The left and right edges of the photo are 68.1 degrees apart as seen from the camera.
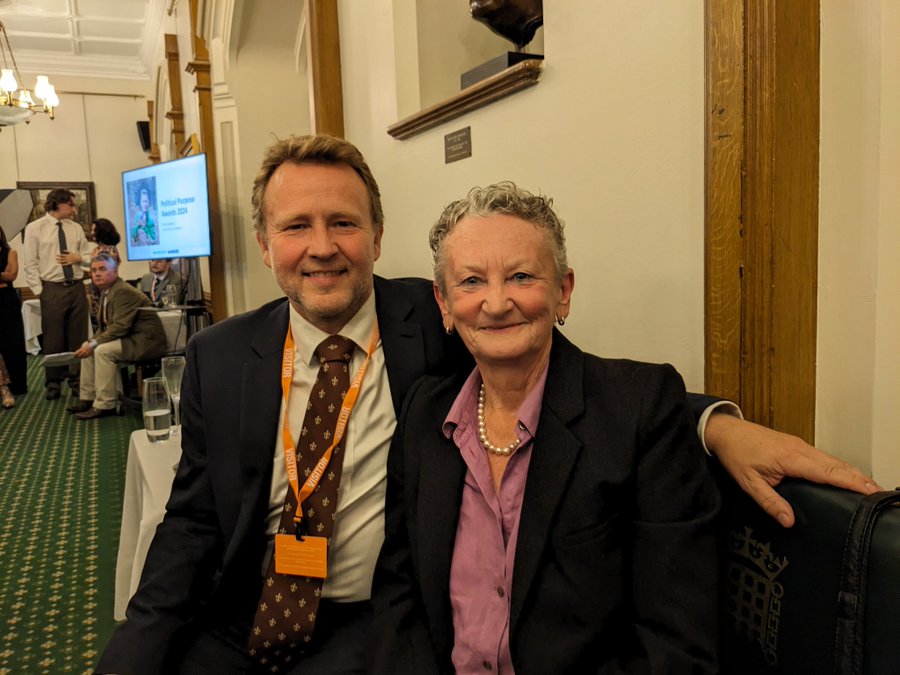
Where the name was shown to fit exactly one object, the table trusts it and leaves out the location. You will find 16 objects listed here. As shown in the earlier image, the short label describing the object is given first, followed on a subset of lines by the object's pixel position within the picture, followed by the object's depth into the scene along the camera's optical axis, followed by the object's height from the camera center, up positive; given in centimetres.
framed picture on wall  1015 +132
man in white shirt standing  648 +6
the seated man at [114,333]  523 -41
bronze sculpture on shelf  184 +70
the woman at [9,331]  568 -39
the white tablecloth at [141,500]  180 -64
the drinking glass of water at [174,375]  249 -36
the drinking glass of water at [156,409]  226 -44
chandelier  707 +209
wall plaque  205 +39
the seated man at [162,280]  652 +0
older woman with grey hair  105 -39
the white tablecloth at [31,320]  914 -47
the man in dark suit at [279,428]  144 -34
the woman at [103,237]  583 +41
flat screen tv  536 +62
